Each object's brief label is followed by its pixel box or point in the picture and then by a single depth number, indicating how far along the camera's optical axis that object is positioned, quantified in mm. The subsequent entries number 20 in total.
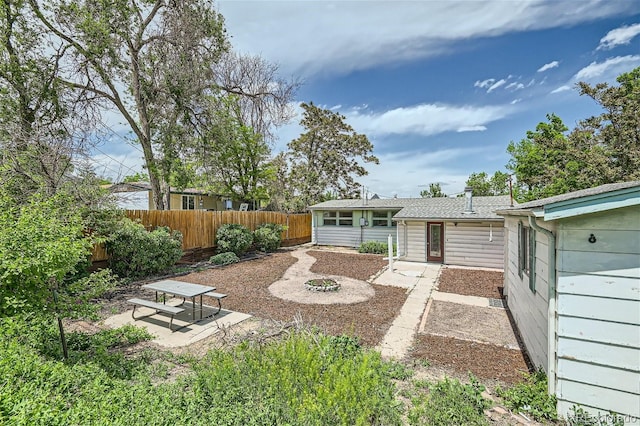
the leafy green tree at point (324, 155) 27656
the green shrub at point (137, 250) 9062
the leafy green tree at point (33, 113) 6930
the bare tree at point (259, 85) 16922
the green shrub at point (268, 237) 15750
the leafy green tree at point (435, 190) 40250
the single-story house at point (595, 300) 2703
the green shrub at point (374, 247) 15820
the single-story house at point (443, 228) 11961
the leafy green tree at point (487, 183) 38438
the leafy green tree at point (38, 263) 3213
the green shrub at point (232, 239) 13555
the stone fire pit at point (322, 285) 8477
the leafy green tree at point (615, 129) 15695
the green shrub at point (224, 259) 12500
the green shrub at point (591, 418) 2745
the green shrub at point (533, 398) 3090
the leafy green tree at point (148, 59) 10836
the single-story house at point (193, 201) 19484
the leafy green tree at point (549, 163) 18312
